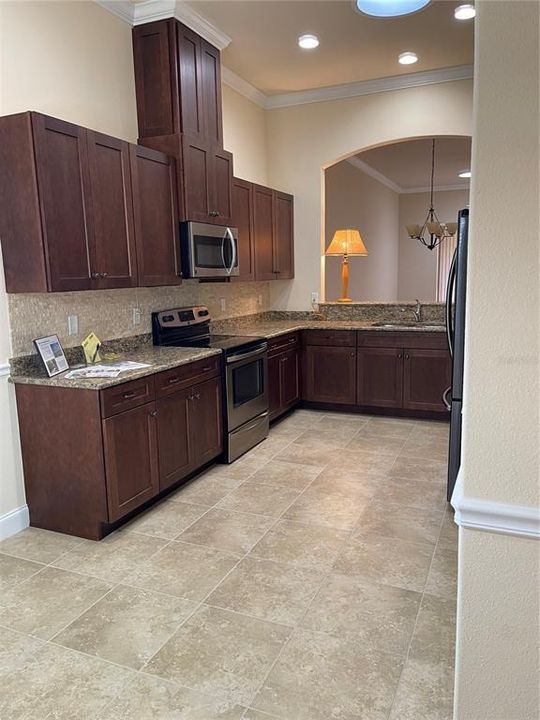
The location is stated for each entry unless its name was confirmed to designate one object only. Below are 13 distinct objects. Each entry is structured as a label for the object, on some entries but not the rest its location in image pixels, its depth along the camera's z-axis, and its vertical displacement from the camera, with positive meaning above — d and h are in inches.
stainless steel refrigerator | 118.8 -12.5
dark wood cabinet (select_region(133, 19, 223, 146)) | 145.5 +56.7
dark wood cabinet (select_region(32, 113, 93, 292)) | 108.2 +17.4
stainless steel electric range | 158.1 -26.3
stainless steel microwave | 152.6 +9.6
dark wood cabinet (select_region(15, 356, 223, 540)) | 111.7 -35.7
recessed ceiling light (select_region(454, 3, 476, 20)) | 144.9 +71.9
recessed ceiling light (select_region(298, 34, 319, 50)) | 163.2 +73.1
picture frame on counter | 116.6 -14.9
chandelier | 296.5 +27.1
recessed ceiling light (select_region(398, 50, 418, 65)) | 177.9 +73.3
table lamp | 223.6 +14.3
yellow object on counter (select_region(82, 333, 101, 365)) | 131.0 -15.0
